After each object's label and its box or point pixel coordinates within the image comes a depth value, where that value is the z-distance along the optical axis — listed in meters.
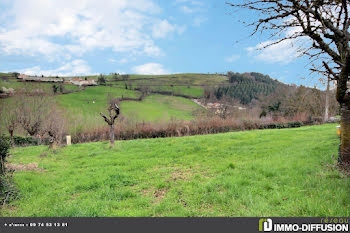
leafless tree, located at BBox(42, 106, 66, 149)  24.08
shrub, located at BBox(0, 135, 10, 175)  6.20
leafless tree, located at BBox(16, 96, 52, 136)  25.98
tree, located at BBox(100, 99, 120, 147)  14.42
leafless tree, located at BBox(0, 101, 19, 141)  23.68
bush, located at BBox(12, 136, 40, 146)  23.62
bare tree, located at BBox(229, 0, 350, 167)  5.54
